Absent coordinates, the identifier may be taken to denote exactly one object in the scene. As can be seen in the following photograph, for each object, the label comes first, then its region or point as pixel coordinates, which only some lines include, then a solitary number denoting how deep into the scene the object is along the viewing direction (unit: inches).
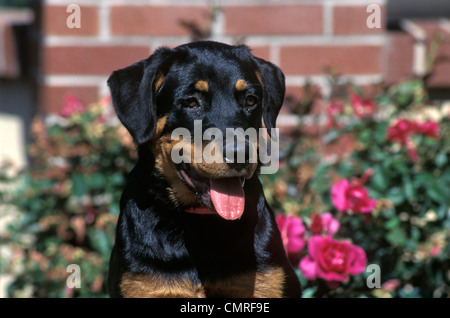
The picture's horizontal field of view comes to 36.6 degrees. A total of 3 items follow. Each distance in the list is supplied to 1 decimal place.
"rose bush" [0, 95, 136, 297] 123.8
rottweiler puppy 80.3
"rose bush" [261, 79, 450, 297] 102.3
